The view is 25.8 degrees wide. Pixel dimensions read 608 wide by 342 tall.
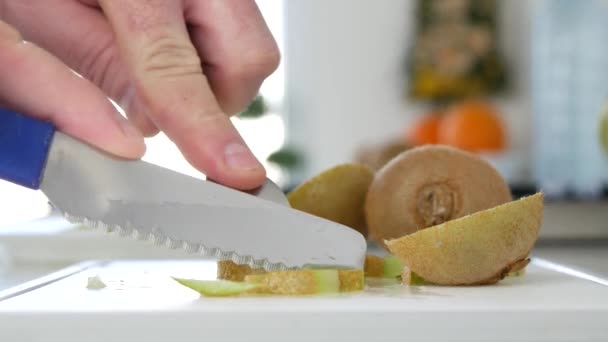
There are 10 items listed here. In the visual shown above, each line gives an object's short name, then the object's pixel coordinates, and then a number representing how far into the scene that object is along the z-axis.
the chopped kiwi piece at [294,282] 0.43
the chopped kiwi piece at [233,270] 0.45
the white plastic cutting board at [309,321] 0.38
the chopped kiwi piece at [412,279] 0.46
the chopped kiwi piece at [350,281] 0.44
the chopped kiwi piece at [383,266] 0.49
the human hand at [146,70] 0.41
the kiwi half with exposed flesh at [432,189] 0.48
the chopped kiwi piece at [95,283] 0.45
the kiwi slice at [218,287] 0.42
